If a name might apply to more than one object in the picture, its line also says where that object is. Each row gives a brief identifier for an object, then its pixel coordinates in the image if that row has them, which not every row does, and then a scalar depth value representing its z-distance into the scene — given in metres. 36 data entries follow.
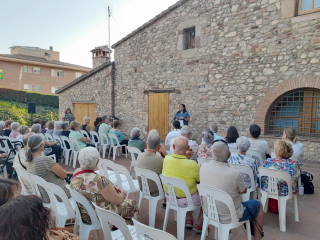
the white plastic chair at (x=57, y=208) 2.37
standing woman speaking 7.77
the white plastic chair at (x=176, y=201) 2.50
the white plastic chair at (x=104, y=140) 6.75
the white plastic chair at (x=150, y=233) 1.38
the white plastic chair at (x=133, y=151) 4.40
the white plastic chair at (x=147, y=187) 2.85
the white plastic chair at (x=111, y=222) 1.78
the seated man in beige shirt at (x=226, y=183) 2.26
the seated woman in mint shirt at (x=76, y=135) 5.79
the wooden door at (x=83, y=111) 11.98
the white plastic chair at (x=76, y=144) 5.68
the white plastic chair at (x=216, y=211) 2.14
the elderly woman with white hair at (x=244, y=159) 3.08
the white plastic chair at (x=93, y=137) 6.93
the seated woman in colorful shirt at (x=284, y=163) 2.99
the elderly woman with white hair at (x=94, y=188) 2.22
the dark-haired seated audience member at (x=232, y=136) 4.15
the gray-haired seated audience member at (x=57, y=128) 6.27
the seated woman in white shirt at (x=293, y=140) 3.84
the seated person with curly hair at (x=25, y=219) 1.12
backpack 3.97
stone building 6.32
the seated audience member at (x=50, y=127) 6.51
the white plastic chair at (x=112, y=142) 6.54
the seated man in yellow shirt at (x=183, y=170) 2.65
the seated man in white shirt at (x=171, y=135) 5.16
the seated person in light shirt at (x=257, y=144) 4.00
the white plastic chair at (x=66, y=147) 5.93
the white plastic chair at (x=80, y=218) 2.17
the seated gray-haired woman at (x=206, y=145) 3.75
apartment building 22.83
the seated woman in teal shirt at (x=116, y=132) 6.73
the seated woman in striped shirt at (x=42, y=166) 2.85
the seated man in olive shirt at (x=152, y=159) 3.09
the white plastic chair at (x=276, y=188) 2.80
